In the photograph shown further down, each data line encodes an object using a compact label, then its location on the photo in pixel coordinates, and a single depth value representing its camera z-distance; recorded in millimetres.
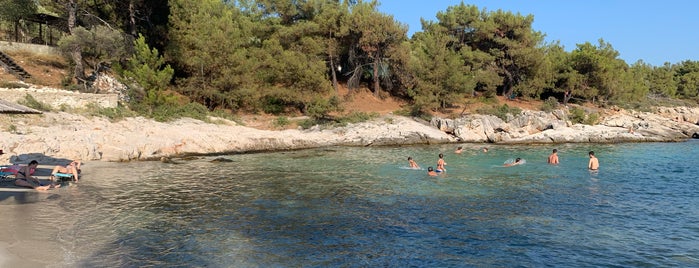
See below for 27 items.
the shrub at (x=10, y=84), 31370
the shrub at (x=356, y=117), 44188
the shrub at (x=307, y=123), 42612
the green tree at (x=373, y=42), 51844
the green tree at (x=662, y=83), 95375
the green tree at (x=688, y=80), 96188
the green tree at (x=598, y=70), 58062
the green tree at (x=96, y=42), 35906
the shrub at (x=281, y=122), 42400
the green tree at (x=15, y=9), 36812
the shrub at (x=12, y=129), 25797
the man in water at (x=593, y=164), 26864
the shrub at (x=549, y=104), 55125
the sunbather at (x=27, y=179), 18625
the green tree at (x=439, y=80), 48438
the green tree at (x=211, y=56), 40969
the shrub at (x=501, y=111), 48969
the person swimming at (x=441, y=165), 25453
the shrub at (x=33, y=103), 28934
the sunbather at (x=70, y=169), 20484
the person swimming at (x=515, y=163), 28438
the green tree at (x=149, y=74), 36572
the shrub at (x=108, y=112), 32344
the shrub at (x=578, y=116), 52219
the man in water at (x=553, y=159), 29406
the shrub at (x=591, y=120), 51569
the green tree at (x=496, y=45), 58281
